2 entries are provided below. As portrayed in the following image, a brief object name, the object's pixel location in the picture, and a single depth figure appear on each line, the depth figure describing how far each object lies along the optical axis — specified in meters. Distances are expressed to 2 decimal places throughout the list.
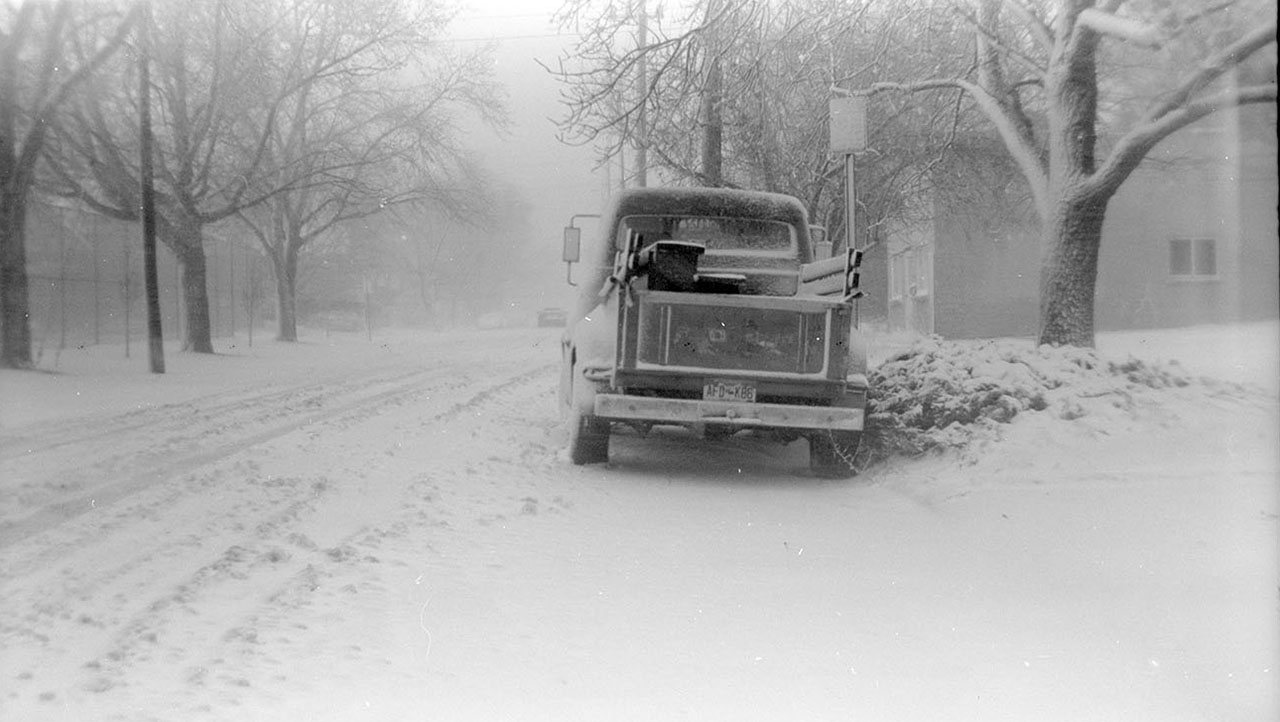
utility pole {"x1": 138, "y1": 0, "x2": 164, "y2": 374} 8.70
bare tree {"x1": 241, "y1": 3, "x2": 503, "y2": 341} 9.20
